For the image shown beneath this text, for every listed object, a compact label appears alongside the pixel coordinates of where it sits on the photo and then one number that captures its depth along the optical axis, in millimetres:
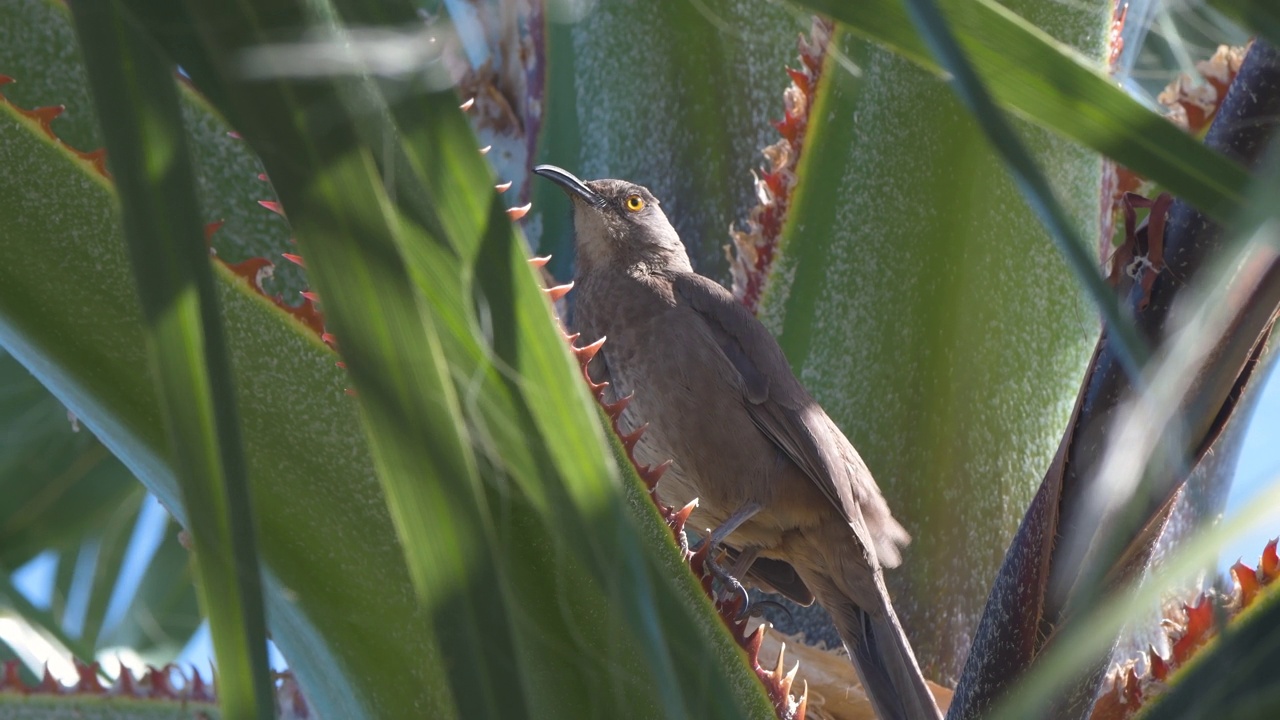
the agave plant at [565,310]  2414
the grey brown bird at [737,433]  5282
